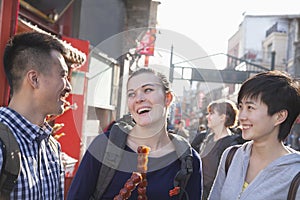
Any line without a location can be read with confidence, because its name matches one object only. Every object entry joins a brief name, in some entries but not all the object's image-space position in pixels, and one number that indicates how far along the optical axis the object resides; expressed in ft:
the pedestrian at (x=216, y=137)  12.77
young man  6.16
